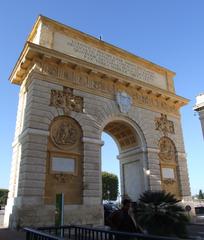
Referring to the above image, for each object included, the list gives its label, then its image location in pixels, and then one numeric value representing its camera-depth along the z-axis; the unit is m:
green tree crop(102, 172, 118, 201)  48.06
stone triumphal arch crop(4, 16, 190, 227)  13.14
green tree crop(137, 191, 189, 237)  8.56
